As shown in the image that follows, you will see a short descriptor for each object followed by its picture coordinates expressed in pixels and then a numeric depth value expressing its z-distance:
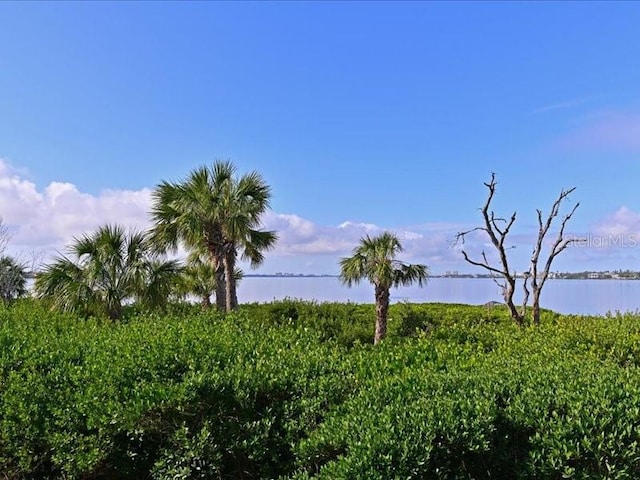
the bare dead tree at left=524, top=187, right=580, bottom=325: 11.46
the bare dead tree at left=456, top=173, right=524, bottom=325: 11.15
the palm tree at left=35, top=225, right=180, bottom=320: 10.62
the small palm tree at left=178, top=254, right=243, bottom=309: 17.25
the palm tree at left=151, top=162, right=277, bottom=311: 14.16
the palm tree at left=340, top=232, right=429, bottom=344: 14.12
